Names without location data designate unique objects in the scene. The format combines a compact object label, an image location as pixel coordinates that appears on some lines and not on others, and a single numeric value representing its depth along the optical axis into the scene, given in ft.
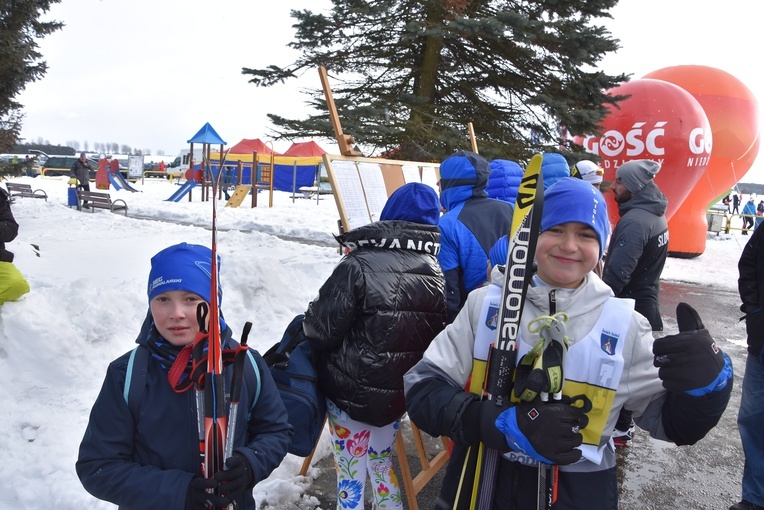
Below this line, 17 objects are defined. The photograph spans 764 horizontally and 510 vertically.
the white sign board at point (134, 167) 139.13
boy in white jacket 4.84
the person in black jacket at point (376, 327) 8.20
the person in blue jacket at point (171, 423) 5.43
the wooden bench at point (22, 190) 59.50
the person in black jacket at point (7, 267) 14.14
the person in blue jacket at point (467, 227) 11.19
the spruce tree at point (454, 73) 30.50
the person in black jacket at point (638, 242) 14.02
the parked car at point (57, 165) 138.31
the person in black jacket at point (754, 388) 10.09
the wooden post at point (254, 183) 69.77
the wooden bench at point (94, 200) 55.98
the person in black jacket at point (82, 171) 61.41
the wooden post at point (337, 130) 16.38
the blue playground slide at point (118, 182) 95.25
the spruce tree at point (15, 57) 32.55
